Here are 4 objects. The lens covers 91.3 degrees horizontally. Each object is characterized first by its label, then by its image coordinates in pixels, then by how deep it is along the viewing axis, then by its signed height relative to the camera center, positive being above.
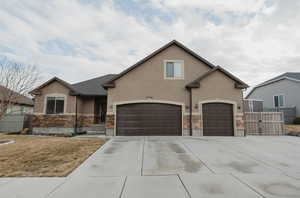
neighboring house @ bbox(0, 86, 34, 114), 19.48 +0.85
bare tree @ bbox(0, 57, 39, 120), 10.41 +2.47
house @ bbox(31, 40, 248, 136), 11.41 +1.24
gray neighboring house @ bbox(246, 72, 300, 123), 18.78 +2.83
